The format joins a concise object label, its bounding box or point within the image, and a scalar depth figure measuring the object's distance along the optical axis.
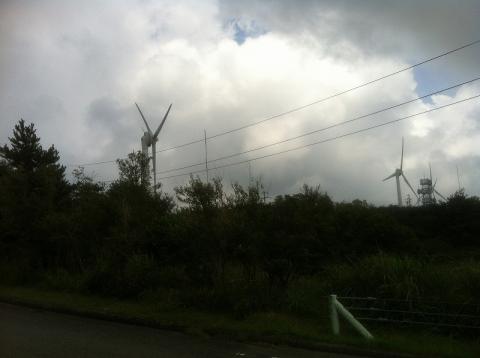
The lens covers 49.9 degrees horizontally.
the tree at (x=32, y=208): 20.92
